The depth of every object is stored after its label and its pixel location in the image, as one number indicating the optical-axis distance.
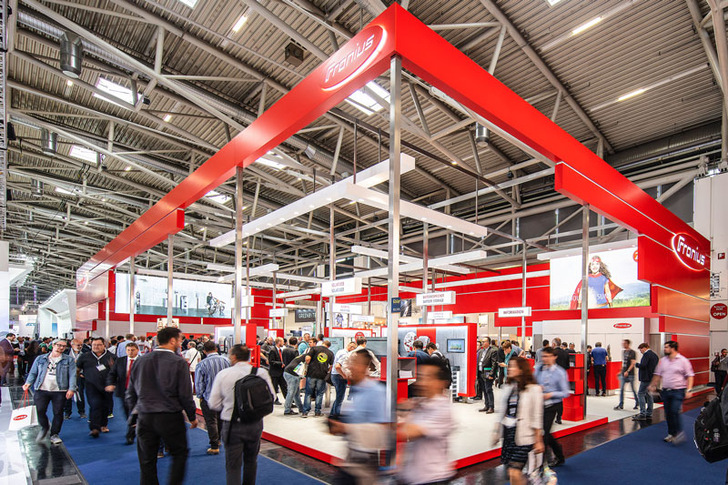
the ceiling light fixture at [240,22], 7.18
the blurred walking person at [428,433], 2.44
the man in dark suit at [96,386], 6.25
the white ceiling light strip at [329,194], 6.22
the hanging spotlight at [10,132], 9.15
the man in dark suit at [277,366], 6.72
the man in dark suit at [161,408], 3.45
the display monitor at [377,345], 9.27
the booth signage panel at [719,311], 12.49
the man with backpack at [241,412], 3.49
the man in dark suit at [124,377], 5.77
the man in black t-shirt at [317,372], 7.54
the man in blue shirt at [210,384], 5.29
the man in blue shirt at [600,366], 10.55
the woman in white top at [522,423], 3.23
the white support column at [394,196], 3.91
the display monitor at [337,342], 12.66
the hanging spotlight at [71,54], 7.04
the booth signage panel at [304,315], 18.52
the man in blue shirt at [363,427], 2.42
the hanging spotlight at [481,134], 9.48
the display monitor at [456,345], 10.34
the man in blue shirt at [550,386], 4.49
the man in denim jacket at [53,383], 5.85
